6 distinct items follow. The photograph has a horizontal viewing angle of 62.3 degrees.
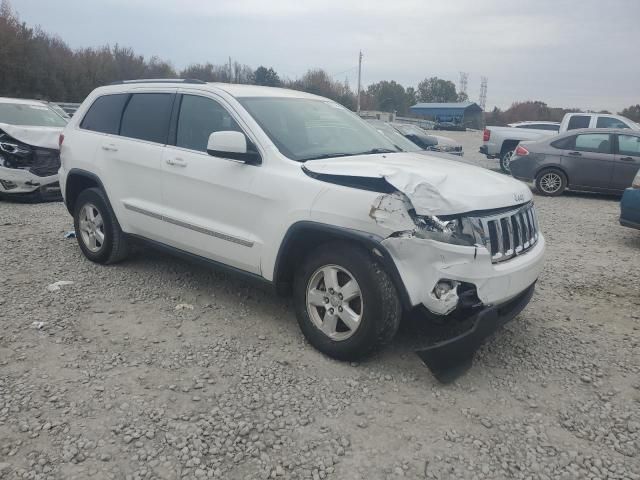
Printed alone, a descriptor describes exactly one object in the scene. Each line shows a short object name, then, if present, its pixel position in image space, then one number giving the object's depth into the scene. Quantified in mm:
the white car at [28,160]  8477
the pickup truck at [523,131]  14281
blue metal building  73625
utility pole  63438
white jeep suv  3148
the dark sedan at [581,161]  10914
